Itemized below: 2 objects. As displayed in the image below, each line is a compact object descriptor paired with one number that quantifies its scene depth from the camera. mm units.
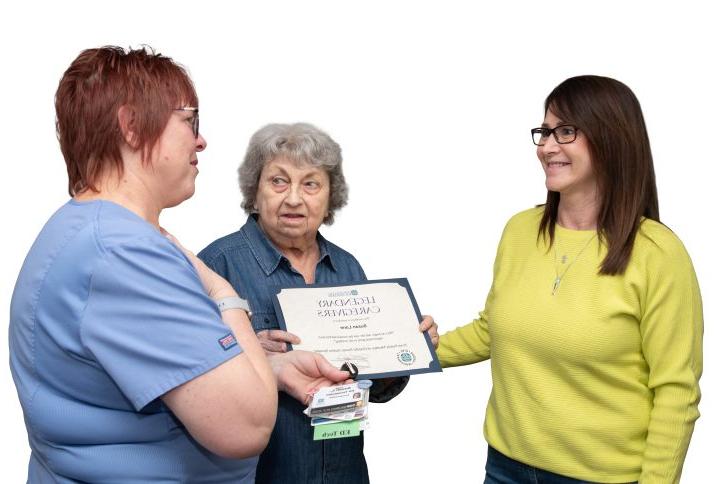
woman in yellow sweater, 2576
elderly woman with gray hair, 2883
